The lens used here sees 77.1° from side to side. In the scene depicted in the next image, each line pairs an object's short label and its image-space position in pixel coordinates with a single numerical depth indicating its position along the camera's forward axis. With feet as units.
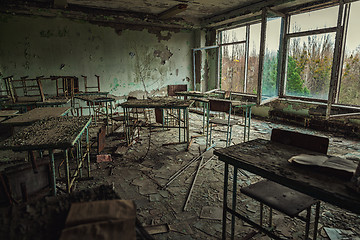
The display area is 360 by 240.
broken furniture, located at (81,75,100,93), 22.20
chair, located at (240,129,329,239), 4.85
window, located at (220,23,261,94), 23.45
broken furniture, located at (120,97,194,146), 13.32
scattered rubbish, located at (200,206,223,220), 7.41
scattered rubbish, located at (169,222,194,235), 6.75
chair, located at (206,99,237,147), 13.19
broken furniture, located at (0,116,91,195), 6.11
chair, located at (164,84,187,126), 26.59
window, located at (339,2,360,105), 15.88
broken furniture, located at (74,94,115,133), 15.88
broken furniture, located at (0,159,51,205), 5.08
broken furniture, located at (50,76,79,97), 20.67
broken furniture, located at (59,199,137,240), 2.62
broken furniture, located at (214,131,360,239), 3.67
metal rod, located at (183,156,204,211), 8.12
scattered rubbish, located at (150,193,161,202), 8.48
